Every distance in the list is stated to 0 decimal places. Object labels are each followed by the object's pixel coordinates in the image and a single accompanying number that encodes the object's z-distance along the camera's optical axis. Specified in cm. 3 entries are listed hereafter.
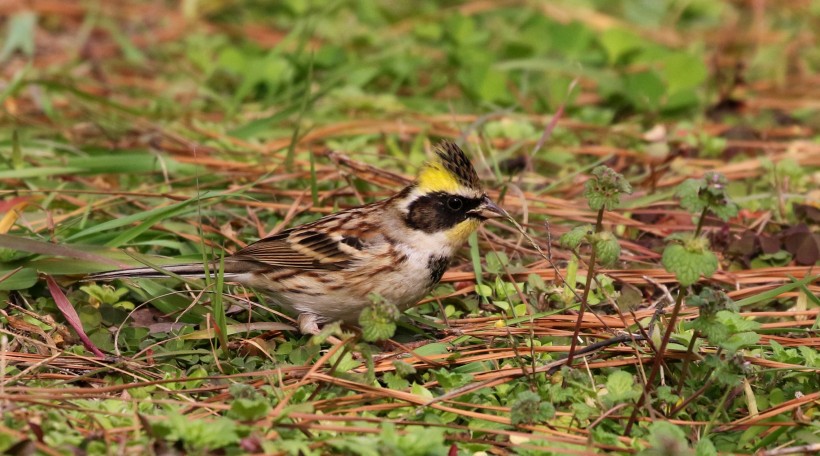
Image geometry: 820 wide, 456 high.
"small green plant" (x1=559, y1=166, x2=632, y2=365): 714
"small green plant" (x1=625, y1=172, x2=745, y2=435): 675
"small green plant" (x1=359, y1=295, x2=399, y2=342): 700
